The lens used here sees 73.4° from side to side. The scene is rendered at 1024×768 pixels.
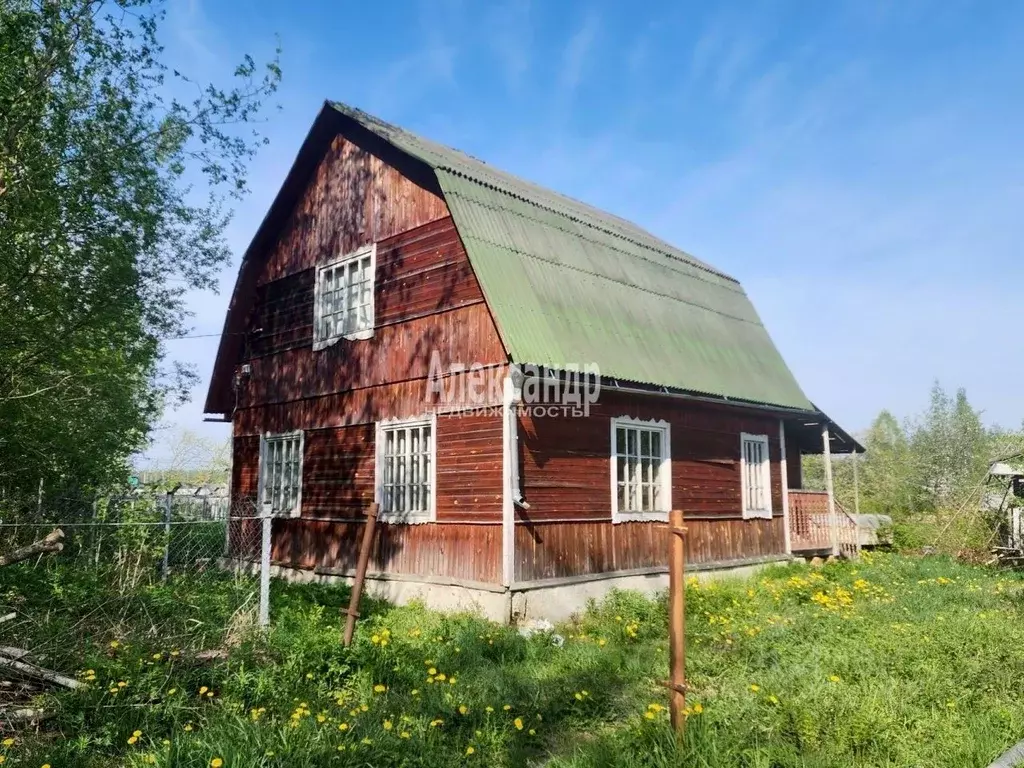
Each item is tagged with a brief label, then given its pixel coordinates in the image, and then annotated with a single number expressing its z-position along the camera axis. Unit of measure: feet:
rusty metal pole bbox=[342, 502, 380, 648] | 21.58
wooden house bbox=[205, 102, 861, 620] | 31.17
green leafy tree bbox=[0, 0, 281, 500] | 33.78
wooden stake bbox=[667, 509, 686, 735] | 14.96
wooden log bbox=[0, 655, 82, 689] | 17.49
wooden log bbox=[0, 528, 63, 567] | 18.88
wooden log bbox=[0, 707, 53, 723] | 16.04
